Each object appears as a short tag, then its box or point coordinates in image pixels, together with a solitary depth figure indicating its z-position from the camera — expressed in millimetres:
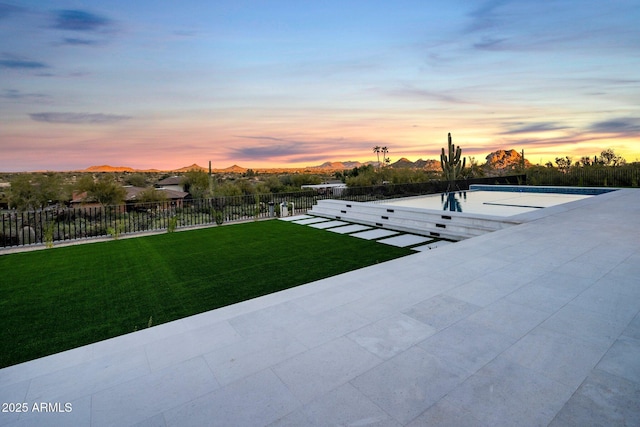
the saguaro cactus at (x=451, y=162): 17422
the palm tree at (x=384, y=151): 43500
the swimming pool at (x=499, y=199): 9875
